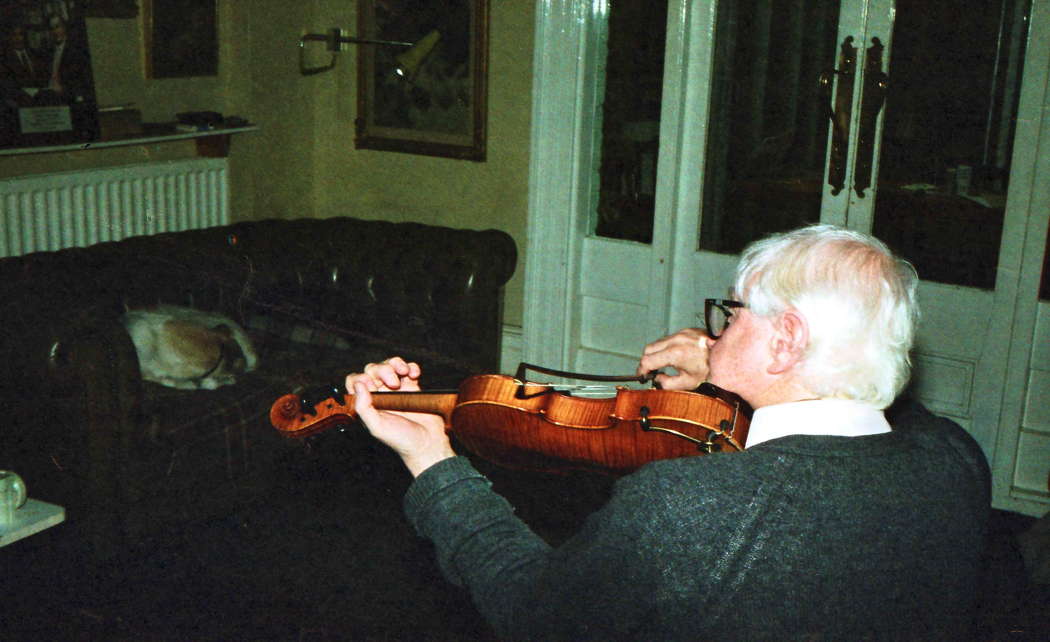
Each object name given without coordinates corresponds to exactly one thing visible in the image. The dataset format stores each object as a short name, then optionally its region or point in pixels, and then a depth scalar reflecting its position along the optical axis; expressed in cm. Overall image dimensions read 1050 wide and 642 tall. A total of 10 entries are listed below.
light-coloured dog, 317
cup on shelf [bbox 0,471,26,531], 230
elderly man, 112
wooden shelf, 364
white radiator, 359
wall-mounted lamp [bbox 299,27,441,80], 411
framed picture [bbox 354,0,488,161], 436
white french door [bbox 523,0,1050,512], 349
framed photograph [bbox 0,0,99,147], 347
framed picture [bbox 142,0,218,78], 402
